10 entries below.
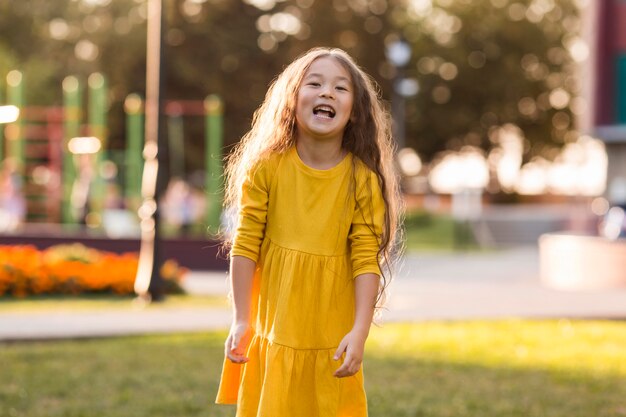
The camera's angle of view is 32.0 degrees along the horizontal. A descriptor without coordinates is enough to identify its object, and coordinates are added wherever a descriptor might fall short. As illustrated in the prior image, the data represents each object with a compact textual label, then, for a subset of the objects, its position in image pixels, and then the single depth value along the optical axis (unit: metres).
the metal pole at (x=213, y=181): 20.20
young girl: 3.66
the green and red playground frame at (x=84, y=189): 19.02
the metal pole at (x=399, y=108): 23.72
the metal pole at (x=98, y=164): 21.35
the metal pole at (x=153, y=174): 12.29
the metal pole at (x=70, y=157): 21.91
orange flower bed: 13.45
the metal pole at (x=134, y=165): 22.73
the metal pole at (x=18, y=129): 21.94
